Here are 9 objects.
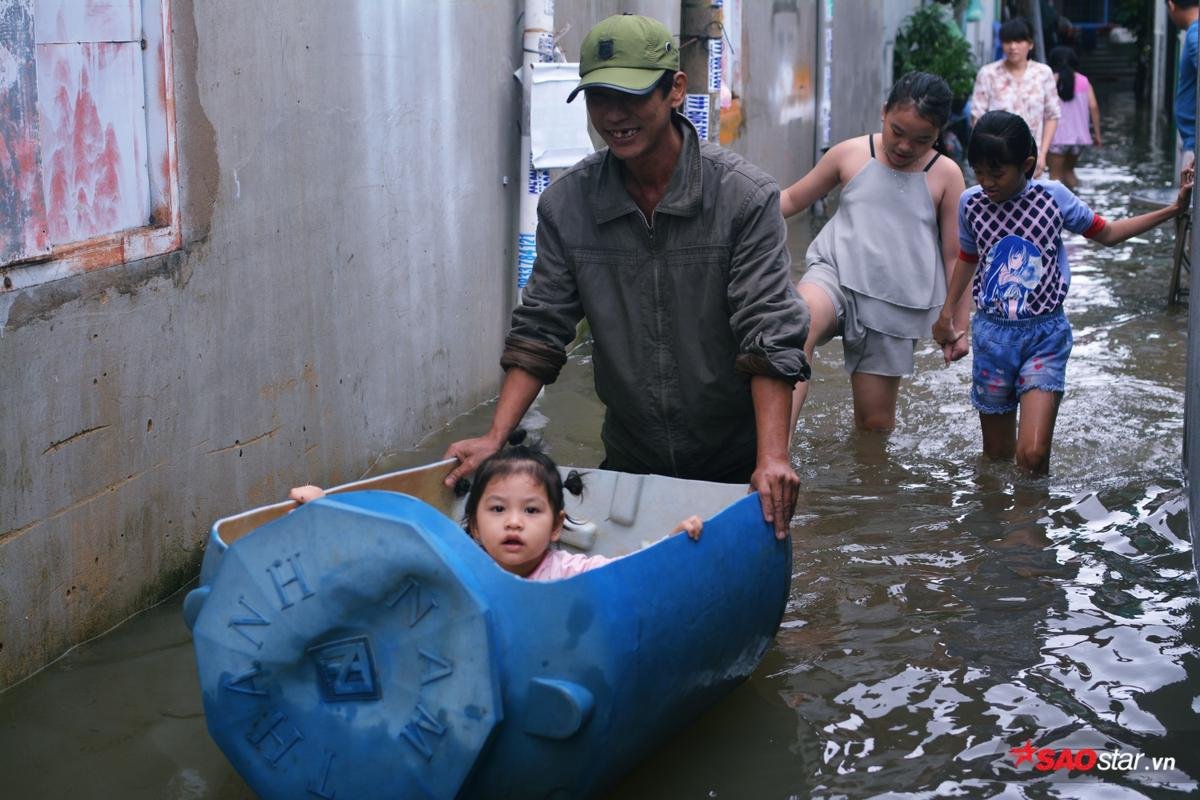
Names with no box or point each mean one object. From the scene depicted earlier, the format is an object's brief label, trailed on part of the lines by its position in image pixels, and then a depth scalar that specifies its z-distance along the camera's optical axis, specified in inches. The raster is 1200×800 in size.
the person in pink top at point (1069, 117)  545.6
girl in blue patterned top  215.9
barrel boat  110.0
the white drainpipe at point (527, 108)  285.1
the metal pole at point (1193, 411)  196.4
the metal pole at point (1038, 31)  920.3
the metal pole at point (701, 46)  415.8
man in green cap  139.6
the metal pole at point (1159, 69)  997.8
